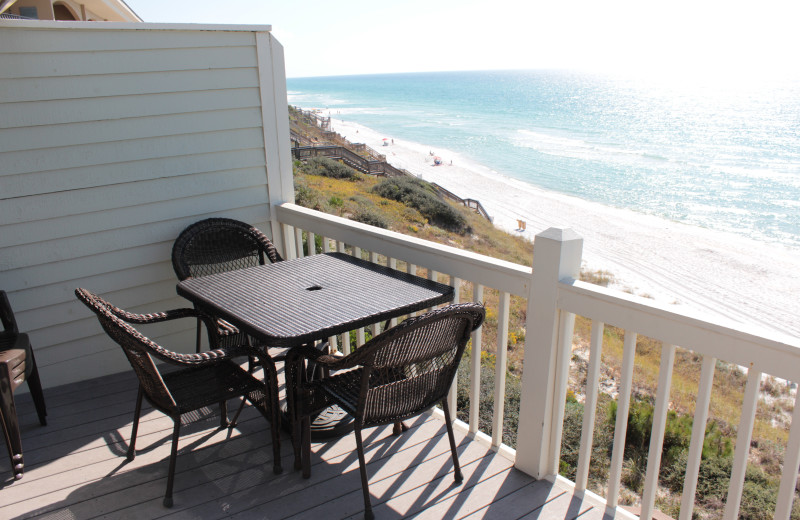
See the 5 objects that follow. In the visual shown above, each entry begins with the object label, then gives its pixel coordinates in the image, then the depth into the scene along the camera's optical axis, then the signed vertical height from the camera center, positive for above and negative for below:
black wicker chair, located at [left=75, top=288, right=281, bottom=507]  1.95 -1.12
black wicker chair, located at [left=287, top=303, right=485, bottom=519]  1.89 -1.00
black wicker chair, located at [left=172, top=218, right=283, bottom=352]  3.24 -0.90
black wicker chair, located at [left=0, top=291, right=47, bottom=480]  2.30 -1.14
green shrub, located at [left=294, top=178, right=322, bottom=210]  13.73 -2.66
